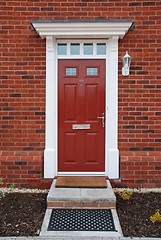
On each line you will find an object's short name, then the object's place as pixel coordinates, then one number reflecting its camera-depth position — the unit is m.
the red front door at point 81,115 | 5.11
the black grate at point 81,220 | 3.47
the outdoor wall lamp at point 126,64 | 4.83
